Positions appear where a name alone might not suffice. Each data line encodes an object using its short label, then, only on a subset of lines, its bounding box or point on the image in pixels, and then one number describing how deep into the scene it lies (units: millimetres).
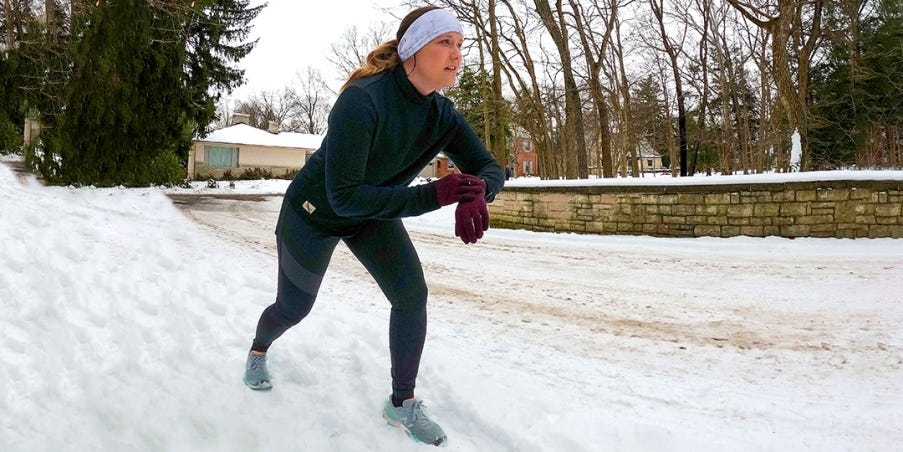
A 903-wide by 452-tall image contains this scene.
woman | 1774
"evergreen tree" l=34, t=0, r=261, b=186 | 13453
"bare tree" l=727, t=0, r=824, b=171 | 11781
